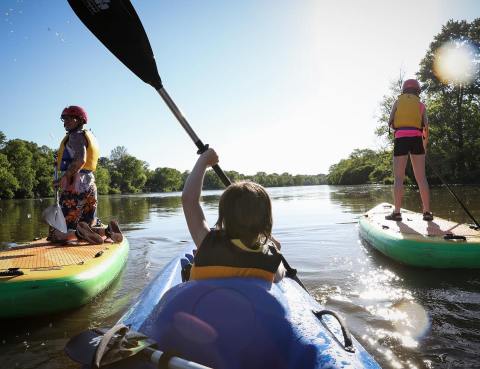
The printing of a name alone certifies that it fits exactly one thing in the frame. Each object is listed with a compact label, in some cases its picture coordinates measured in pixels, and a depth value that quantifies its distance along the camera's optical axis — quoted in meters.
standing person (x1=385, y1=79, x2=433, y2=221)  5.66
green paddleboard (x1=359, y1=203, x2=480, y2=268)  4.08
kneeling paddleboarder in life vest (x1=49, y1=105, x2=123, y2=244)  5.09
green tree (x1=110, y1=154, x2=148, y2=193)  90.00
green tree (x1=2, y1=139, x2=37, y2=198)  53.88
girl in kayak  1.70
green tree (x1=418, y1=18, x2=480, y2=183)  28.39
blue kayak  1.50
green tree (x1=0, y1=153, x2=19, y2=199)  49.62
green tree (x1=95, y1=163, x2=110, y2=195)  73.69
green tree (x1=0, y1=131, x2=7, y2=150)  59.66
